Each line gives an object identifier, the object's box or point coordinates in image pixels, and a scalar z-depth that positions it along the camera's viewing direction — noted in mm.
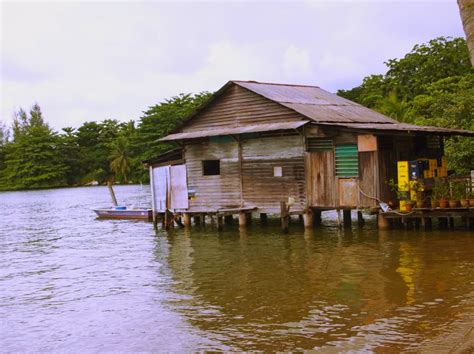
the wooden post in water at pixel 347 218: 22844
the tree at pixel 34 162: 83312
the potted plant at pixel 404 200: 19125
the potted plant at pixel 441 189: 18967
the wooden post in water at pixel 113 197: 36250
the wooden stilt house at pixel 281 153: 20422
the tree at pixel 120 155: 82750
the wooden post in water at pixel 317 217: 24531
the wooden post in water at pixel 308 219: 22041
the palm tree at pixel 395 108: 36831
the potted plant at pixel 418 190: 18906
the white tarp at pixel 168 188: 25688
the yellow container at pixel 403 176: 19141
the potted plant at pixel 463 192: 18438
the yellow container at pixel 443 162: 23003
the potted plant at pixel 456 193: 18219
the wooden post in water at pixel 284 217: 21656
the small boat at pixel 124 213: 32031
